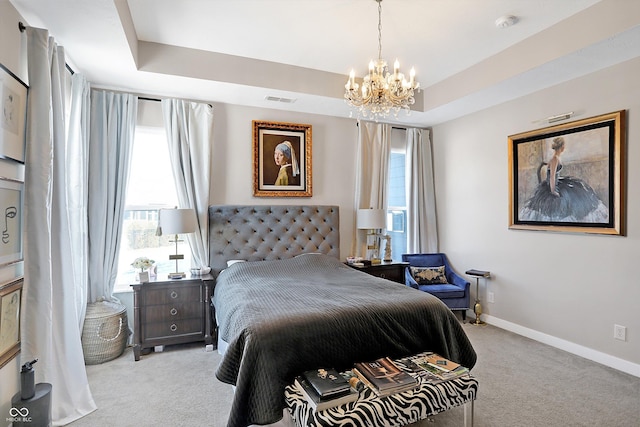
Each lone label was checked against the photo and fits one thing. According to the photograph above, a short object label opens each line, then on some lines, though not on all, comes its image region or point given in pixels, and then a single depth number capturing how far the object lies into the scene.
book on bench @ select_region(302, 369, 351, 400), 1.77
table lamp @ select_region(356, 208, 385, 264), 4.36
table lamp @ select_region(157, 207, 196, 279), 3.40
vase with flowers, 3.45
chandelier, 2.57
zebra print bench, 1.71
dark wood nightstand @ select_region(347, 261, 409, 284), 4.26
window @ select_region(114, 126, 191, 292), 3.76
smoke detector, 2.76
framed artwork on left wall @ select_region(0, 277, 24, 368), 1.91
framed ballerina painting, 3.04
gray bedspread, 1.91
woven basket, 3.12
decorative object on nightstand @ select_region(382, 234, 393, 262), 4.61
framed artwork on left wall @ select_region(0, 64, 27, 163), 1.89
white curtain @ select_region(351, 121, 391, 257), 4.69
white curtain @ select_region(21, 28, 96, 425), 2.16
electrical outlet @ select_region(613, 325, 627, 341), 3.00
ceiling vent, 3.88
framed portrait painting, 4.19
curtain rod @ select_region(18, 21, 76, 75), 2.13
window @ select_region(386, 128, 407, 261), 5.16
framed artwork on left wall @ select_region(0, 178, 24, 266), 1.92
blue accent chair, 4.20
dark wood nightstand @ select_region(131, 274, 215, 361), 3.28
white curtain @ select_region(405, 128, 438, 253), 4.98
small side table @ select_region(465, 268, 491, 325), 4.22
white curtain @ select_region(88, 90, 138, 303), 3.41
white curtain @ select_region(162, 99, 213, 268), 3.75
